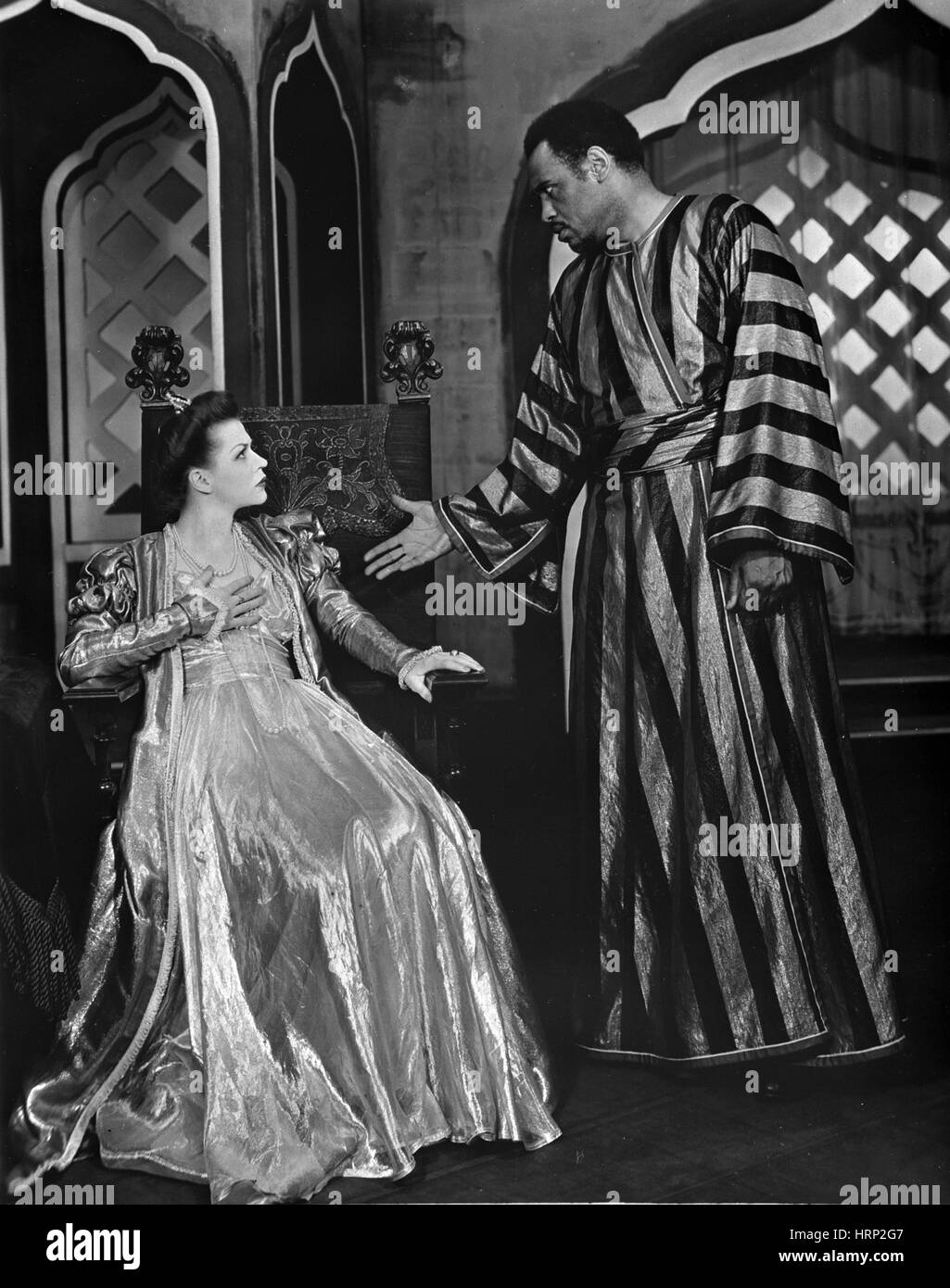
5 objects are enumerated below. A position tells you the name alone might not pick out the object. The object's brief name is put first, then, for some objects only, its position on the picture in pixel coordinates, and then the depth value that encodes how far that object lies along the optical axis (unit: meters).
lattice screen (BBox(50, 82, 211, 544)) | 2.83
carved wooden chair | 2.77
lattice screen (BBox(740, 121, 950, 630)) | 2.84
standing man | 2.73
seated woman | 2.53
